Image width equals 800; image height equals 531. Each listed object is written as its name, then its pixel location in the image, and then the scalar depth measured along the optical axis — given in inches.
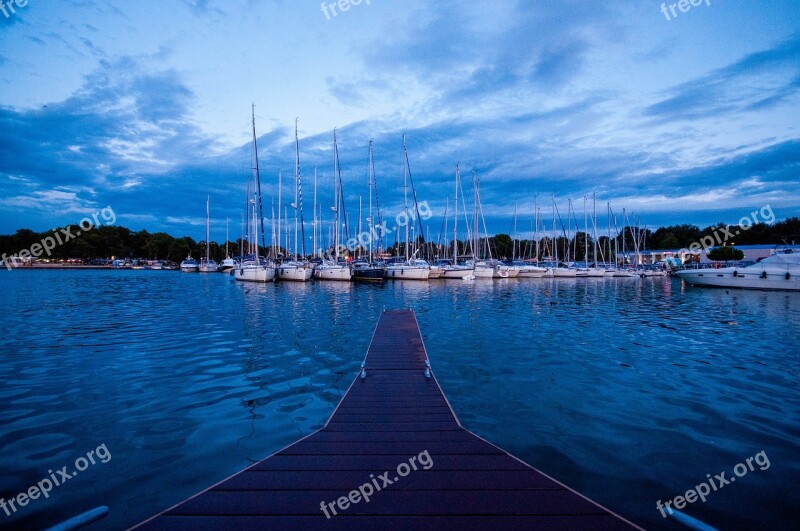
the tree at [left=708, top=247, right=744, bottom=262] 3705.7
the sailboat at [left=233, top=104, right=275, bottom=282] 1959.9
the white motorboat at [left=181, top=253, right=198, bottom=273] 4133.4
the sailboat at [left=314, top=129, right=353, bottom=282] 2180.1
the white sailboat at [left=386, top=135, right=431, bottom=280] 2288.4
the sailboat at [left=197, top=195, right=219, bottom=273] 3937.0
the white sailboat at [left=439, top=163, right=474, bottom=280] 2543.1
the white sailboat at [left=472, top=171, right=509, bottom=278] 2522.1
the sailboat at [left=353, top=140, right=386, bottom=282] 2233.0
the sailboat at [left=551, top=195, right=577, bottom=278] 2950.3
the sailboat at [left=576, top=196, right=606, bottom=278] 2994.6
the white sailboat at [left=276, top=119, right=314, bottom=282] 2138.2
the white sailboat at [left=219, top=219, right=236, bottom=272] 3887.8
